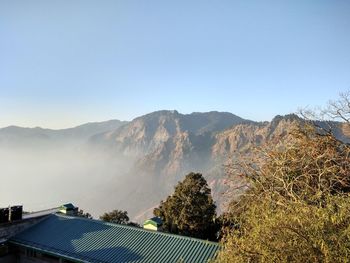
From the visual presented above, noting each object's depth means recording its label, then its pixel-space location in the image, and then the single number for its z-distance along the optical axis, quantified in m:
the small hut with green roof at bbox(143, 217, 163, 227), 26.65
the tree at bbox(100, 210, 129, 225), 45.71
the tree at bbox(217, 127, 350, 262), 9.63
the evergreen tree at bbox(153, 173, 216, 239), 36.28
